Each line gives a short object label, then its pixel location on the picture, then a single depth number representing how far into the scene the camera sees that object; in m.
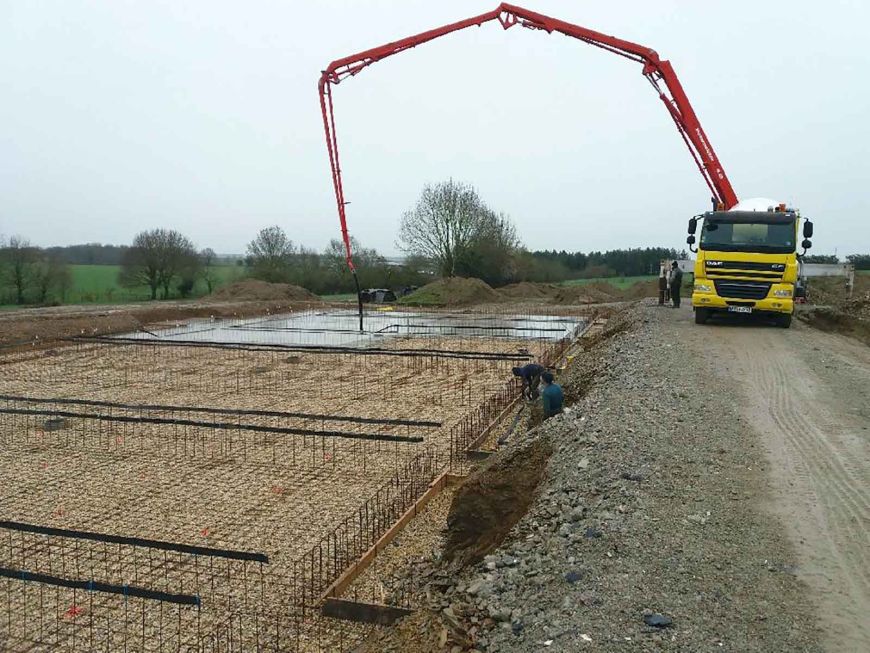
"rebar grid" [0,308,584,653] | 4.68
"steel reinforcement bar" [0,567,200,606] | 4.51
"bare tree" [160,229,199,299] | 38.12
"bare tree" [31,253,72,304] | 31.89
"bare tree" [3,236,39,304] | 31.58
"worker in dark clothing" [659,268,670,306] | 17.95
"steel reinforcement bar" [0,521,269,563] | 5.07
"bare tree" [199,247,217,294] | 40.44
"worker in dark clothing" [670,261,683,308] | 16.33
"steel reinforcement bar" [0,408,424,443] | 8.17
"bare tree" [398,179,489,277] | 39.25
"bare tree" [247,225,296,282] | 41.12
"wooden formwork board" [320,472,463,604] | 4.86
